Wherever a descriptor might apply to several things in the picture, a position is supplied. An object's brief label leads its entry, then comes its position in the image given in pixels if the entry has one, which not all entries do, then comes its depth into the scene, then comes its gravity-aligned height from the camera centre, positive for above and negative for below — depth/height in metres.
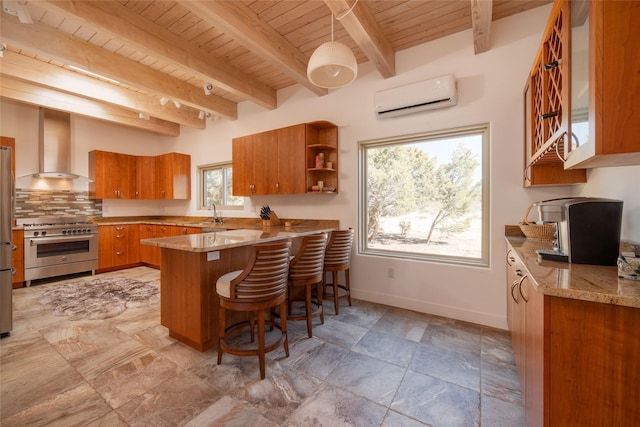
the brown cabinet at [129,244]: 4.78 -0.58
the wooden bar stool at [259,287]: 1.83 -0.54
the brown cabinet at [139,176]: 5.07 +0.78
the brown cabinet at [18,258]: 3.88 -0.65
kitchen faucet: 4.75 -0.09
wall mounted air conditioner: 2.73 +1.28
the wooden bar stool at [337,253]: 2.98 -0.45
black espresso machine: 1.31 -0.09
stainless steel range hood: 4.49 +1.21
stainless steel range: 3.98 -0.53
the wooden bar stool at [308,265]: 2.44 -0.49
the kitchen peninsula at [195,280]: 2.16 -0.57
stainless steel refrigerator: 2.33 -0.22
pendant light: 1.87 +1.13
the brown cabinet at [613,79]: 0.88 +0.46
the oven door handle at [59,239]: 4.00 -0.40
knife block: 3.89 -0.11
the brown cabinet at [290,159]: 3.56 +0.79
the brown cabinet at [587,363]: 0.90 -0.54
